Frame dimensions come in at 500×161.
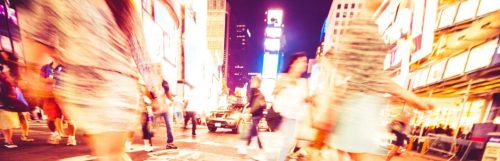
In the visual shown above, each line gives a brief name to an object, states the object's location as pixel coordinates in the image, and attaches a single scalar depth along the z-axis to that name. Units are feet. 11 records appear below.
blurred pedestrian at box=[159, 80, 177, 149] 21.68
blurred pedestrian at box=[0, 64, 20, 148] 18.29
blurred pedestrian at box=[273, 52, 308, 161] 15.65
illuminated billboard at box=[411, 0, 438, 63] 27.32
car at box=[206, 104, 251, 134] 49.83
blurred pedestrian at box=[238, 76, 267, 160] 21.73
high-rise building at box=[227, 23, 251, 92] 512.22
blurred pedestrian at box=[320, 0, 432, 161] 6.98
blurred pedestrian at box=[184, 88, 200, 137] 38.65
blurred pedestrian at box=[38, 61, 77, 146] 20.61
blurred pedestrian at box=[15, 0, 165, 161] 4.70
